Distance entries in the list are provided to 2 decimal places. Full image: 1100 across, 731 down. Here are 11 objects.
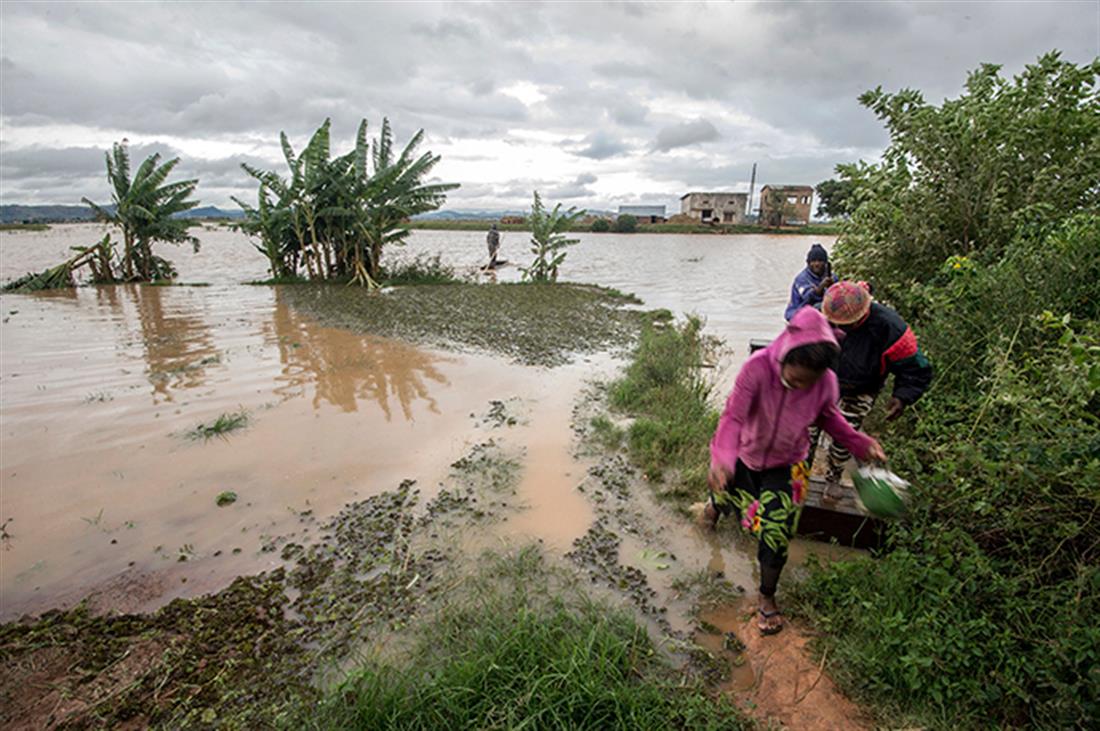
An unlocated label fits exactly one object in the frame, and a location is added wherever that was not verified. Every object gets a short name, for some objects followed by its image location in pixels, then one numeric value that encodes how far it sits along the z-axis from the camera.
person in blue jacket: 4.91
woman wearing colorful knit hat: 3.23
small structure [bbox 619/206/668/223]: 106.31
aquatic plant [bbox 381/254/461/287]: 17.08
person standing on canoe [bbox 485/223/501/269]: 22.42
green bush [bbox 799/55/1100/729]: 2.09
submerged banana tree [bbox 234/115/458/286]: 13.96
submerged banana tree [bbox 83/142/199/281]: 14.67
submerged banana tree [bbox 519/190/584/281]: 16.72
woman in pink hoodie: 2.57
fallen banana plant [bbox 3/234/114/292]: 14.85
